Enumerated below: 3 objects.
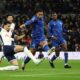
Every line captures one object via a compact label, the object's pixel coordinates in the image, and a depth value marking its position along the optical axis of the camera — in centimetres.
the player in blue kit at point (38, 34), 1733
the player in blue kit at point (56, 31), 1919
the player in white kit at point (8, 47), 1506
